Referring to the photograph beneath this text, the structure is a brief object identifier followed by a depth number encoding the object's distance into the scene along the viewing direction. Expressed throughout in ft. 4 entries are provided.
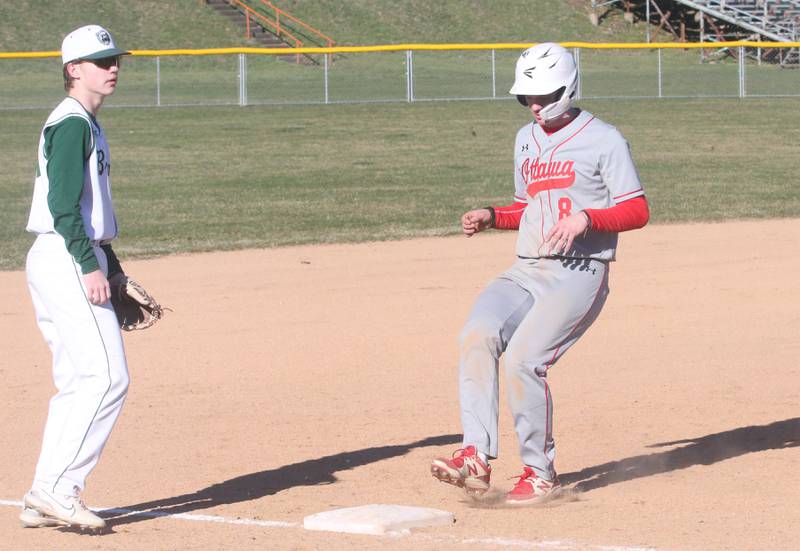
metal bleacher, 283.79
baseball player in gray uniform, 36.91
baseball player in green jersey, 34.53
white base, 35.22
